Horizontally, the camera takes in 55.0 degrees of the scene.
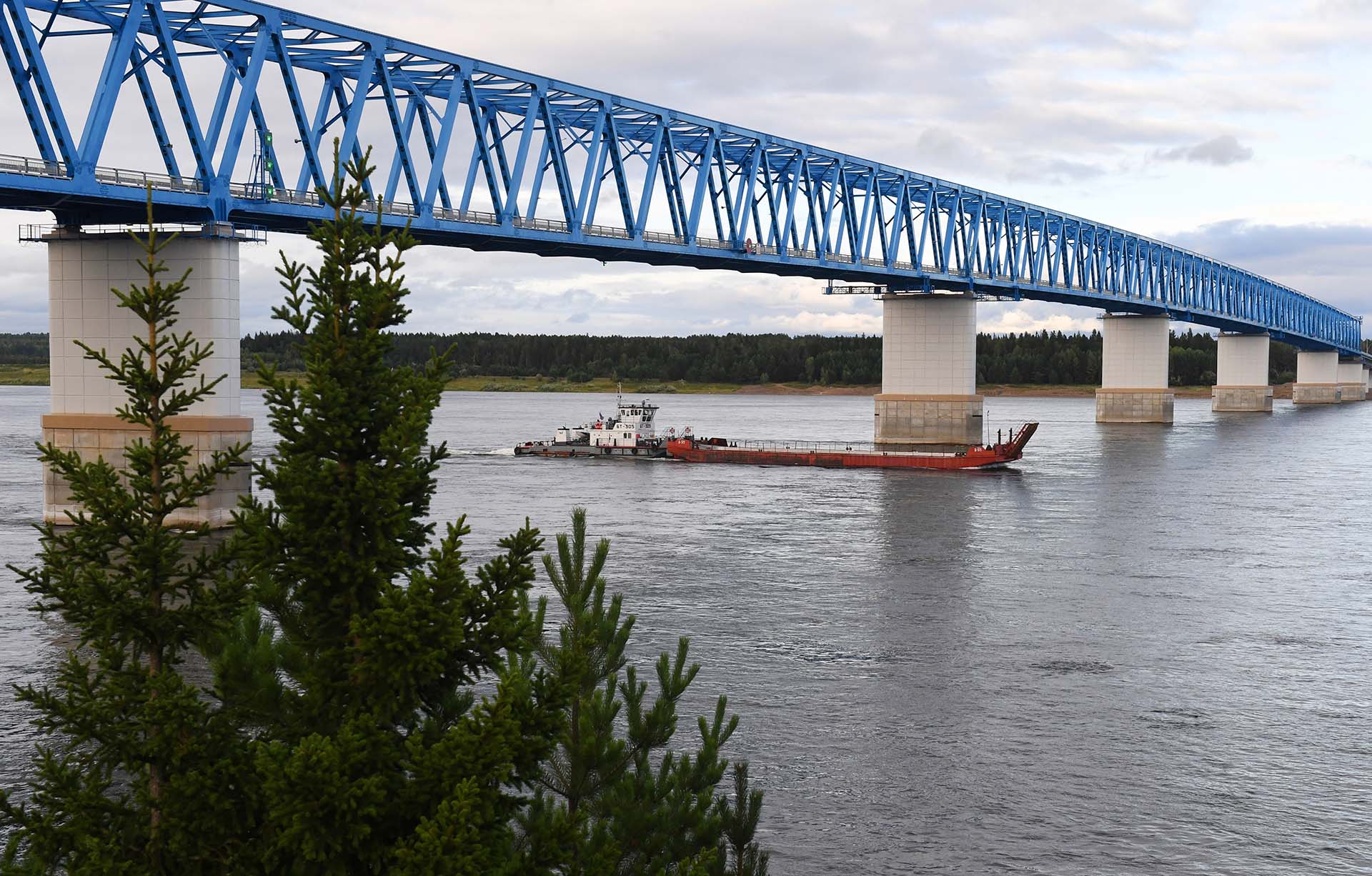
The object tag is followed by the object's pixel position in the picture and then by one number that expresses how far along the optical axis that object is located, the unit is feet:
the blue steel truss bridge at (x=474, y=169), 164.86
